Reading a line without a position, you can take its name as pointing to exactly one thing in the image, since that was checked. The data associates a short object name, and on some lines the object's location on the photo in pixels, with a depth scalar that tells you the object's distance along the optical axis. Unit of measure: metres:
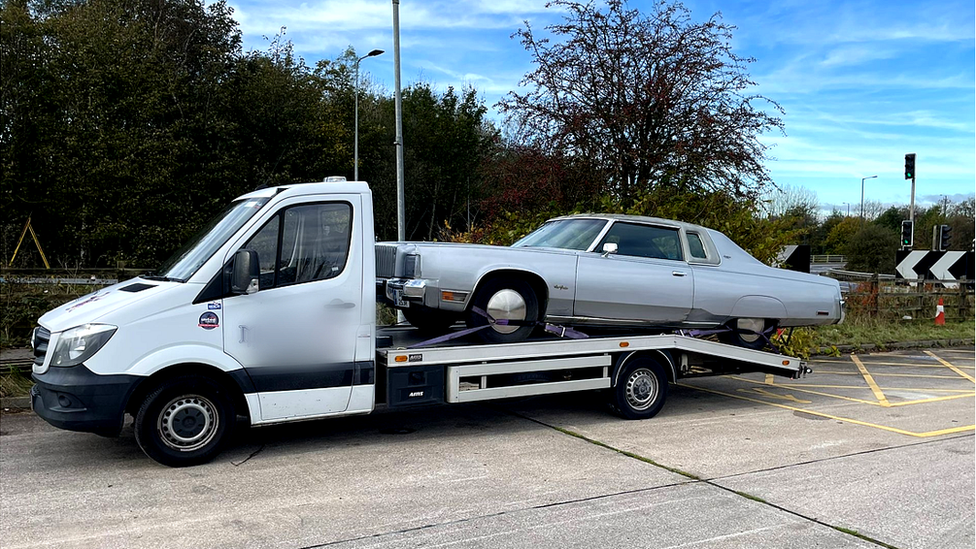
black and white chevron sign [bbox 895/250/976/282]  21.09
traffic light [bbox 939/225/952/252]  23.17
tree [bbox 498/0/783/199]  13.03
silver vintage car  7.12
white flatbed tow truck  5.79
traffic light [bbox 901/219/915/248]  23.45
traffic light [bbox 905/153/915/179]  23.84
